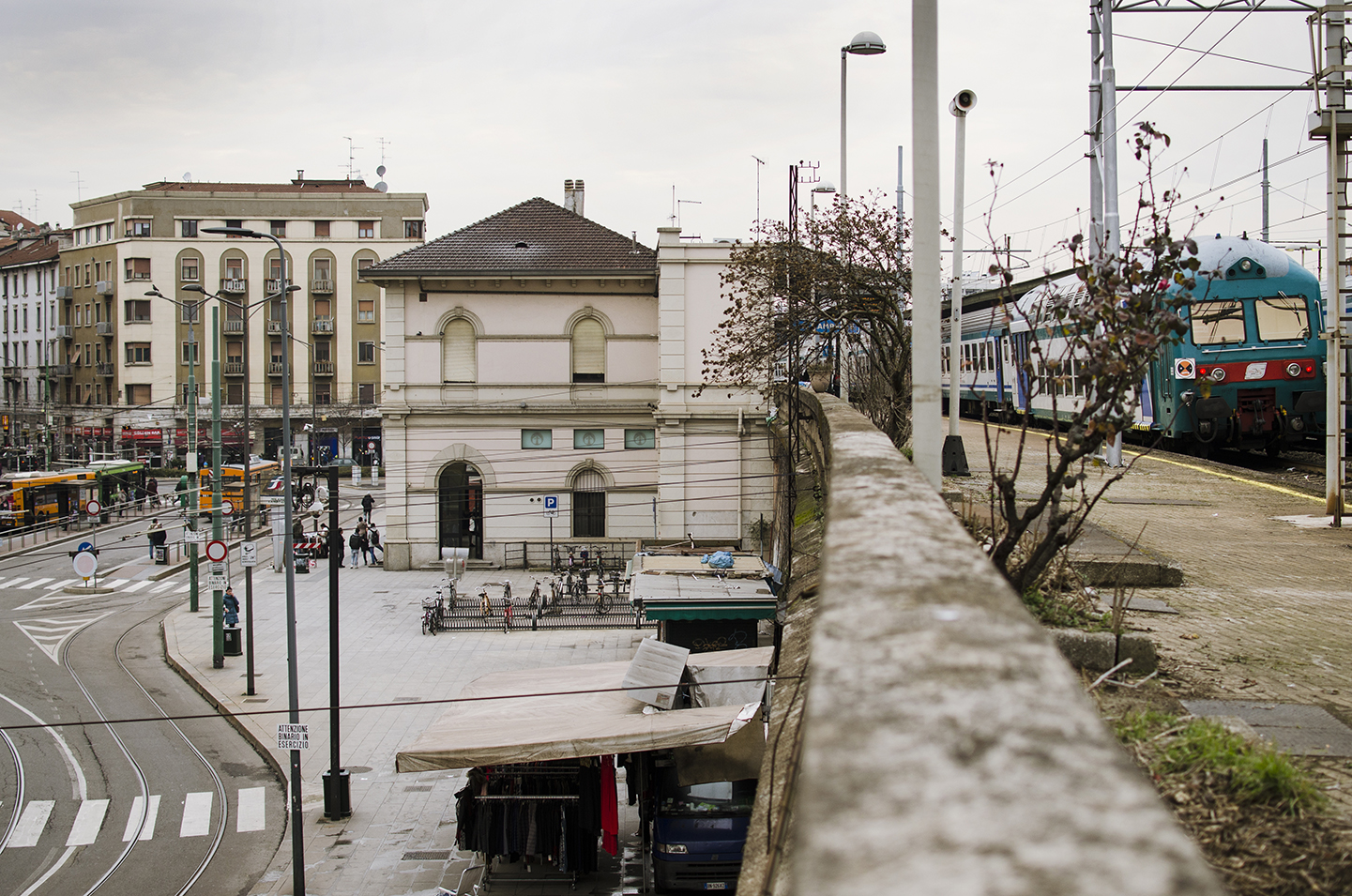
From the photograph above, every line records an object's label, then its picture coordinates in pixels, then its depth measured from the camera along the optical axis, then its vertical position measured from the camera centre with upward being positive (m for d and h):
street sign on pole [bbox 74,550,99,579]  30.05 -3.77
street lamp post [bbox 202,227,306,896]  12.56 -3.44
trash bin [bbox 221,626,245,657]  24.89 -5.00
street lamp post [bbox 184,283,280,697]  21.34 -3.92
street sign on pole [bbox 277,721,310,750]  14.25 -4.15
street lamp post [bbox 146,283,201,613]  28.75 -1.53
